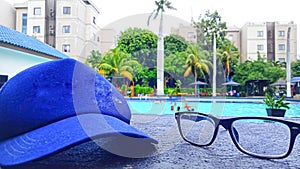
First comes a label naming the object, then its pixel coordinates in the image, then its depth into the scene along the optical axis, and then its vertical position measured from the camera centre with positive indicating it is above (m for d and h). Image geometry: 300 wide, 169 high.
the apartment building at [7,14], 16.13 +4.88
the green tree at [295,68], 15.44 +1.15
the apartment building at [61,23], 16.03 +4.23
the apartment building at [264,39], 19.86 +3.85
